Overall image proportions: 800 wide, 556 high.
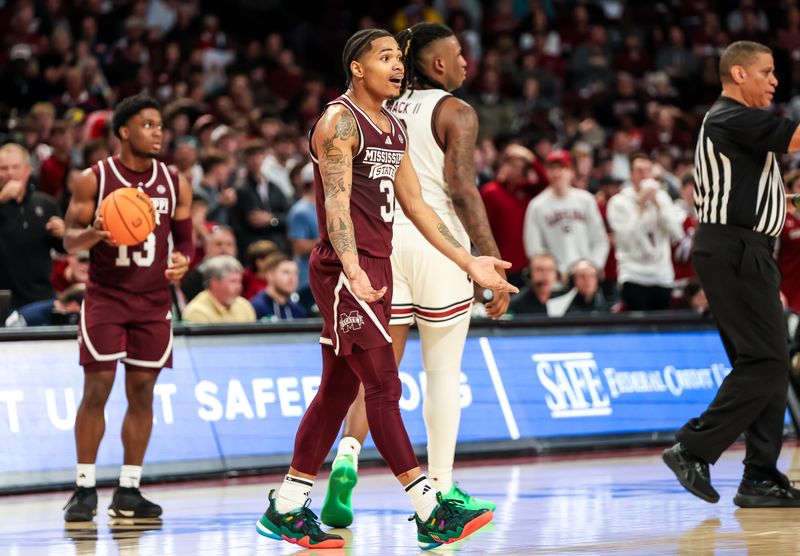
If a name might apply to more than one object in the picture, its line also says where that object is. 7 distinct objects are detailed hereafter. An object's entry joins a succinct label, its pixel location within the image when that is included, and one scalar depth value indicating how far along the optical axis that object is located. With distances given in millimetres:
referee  14477
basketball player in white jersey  13320
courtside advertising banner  18219
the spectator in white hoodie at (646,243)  28422
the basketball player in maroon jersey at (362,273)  11844
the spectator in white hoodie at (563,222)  28578
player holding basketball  15187
